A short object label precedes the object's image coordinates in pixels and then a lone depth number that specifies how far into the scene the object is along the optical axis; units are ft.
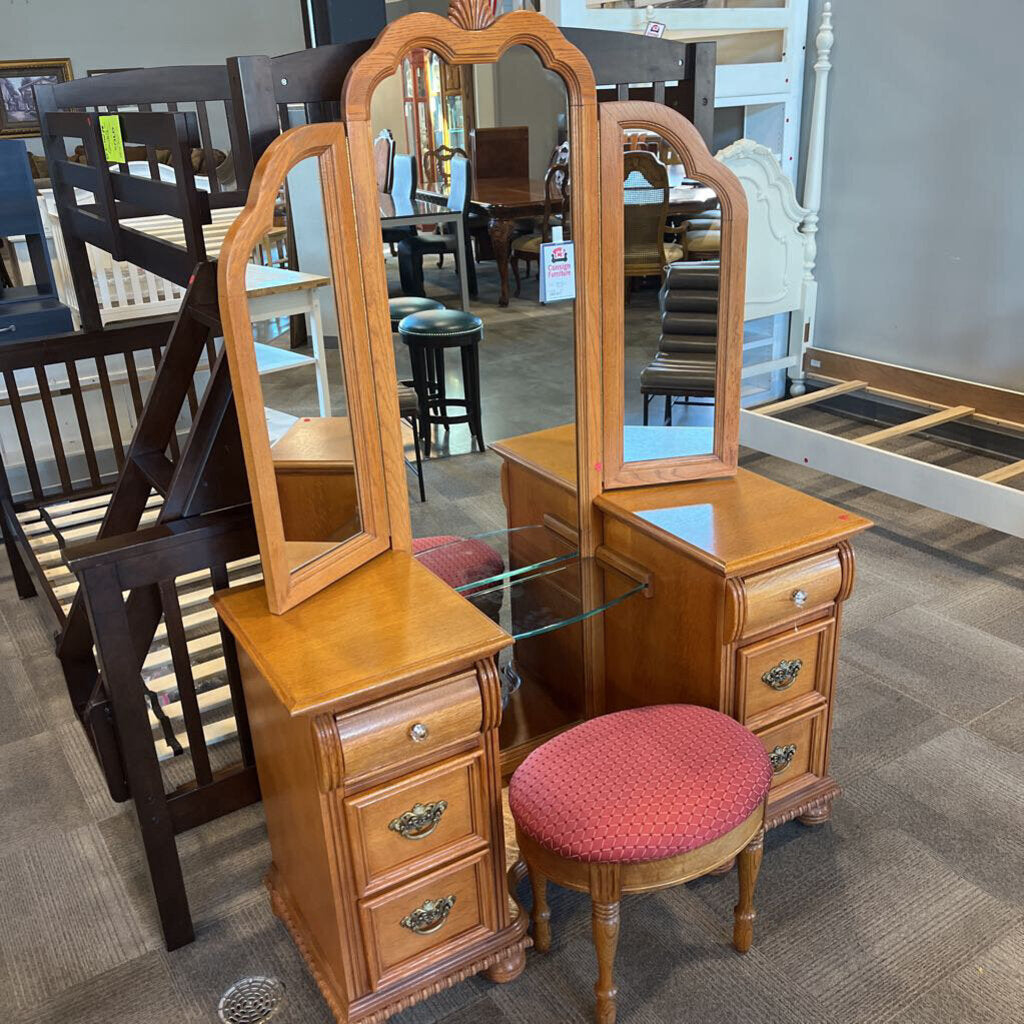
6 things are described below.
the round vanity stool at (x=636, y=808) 4.95
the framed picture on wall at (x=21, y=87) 34.12
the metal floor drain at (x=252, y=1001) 5.59
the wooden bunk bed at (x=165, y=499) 5.36
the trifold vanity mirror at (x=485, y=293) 5.05
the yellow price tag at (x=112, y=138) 7.14
